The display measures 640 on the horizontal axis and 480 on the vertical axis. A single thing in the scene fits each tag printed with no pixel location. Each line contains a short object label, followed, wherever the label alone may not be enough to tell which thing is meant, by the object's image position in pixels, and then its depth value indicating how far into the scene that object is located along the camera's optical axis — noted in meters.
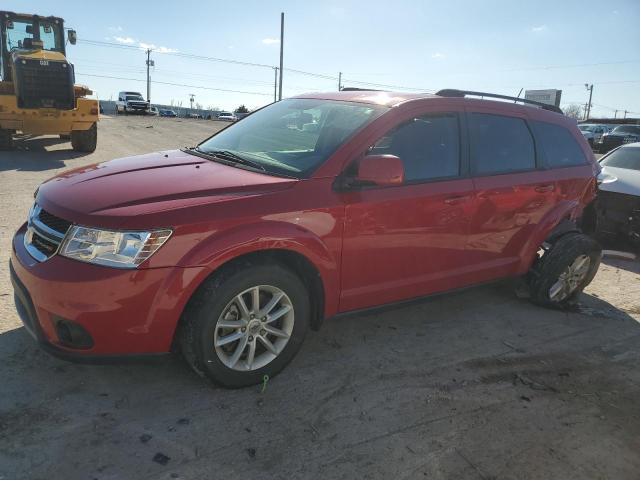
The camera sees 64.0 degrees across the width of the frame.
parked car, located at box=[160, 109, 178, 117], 54.06
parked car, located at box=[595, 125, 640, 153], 28.25
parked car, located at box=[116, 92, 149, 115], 39.56
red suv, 2.62
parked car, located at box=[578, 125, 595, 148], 30.17
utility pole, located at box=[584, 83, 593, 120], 95.00
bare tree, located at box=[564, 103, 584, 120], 104.75
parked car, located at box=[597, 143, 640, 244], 6.83
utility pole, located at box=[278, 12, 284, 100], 33.56
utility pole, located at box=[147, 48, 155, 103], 72.01
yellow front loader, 11.45
